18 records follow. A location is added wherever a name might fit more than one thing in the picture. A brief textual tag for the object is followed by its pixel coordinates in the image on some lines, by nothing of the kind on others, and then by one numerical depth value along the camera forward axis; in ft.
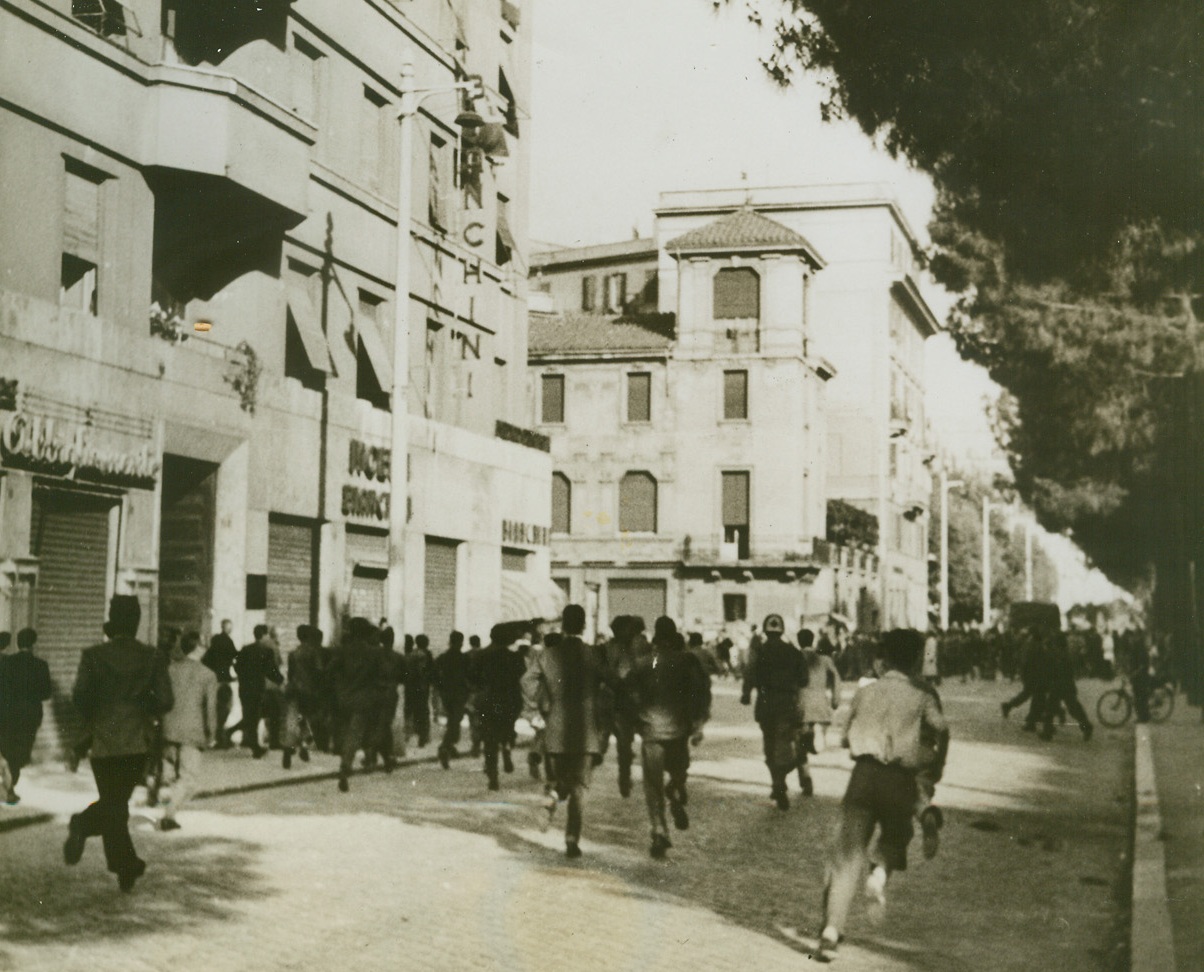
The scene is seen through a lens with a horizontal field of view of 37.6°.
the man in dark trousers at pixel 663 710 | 41.96
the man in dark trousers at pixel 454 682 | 71.46
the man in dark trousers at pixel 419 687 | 76.54
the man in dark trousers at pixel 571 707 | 41.27
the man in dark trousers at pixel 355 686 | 57.36
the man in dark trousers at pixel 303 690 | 66.74
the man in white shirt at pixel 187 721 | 44.27
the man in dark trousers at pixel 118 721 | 33.71
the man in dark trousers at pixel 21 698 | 50.26
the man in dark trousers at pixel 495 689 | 58.75
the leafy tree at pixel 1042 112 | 42.50
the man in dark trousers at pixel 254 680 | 70.33
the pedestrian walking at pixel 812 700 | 56.00
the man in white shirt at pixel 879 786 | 28.76
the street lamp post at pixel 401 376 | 75.56
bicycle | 99.76
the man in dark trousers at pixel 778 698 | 53.42
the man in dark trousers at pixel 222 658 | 70.38
